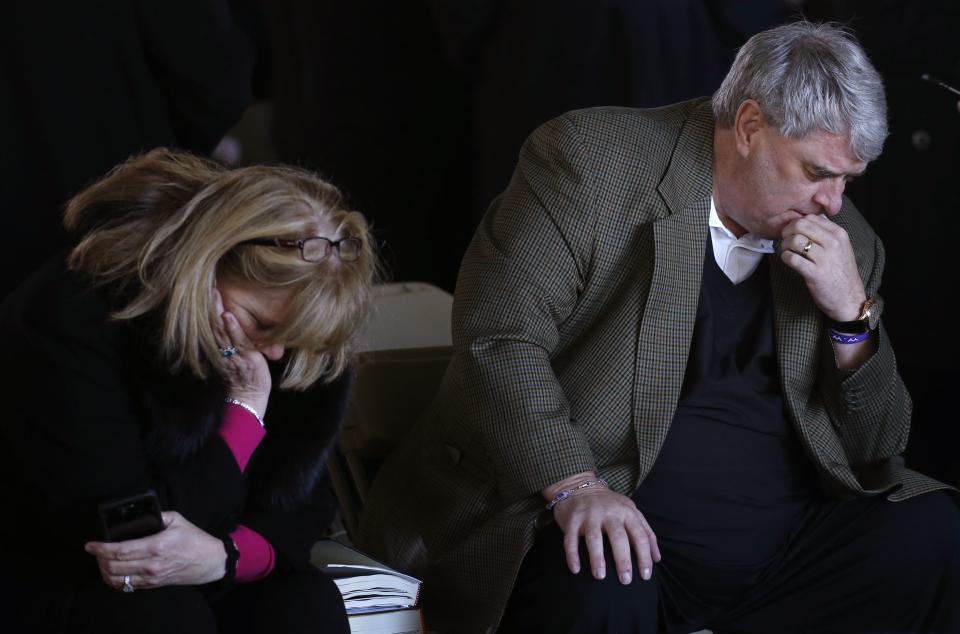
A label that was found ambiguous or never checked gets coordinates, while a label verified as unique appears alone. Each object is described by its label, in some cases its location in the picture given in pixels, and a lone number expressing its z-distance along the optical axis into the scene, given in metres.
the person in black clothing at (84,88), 5.56
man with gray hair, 4.46
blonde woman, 3.67
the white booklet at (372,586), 4.35
